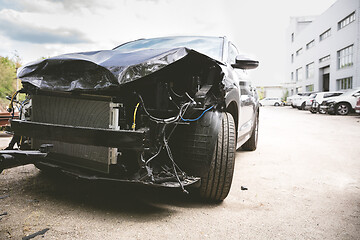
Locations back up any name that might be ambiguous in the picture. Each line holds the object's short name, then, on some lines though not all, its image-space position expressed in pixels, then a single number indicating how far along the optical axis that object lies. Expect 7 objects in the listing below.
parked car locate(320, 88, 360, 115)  14.74
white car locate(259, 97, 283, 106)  37.03
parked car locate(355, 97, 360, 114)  12.30
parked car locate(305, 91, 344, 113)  16.48
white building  23.14
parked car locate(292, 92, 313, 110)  22.27
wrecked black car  2.07
